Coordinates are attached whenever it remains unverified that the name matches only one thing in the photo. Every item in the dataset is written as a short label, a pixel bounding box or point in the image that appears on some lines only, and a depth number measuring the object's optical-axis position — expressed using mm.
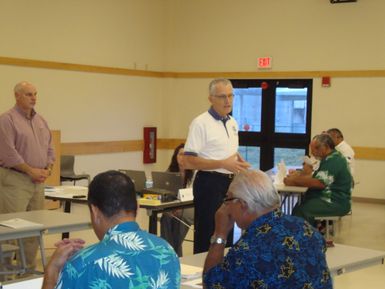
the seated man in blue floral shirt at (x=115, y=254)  1916
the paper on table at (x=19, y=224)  4391
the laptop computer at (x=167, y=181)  6113
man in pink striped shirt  5746
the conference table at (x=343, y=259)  3430
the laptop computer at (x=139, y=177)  6224
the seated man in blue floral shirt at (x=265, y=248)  2373
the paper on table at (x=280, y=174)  7812
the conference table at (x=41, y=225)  4301
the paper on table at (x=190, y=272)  3154
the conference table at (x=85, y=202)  5445
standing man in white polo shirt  4762
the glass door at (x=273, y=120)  12164
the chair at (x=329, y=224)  7166
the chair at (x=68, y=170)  9820
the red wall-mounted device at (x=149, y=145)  12742
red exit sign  12203
